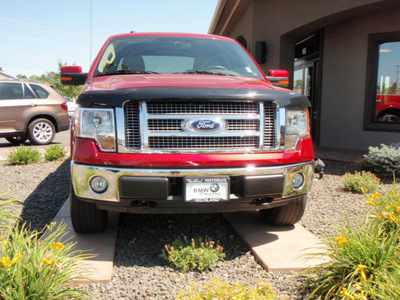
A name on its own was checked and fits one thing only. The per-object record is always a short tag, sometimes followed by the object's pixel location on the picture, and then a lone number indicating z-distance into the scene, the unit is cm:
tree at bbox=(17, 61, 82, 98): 4764
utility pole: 556
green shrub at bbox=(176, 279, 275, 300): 227
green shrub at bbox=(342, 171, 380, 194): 528
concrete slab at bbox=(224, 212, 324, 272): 305
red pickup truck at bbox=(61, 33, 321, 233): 292
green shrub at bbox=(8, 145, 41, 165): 772
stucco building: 873
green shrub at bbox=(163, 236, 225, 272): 297
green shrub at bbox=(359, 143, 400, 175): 613
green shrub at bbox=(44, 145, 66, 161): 812
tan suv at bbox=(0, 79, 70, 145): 1047
